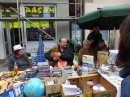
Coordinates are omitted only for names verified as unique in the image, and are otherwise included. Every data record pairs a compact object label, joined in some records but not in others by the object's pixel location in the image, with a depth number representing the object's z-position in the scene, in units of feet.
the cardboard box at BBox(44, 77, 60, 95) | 5.93
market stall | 5.70
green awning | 7.95
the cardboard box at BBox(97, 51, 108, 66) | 7.66
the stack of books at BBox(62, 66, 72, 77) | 7.04
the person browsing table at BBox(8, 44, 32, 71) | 9.34
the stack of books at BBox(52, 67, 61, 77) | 7.00
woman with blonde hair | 10.53
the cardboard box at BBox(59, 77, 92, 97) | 5.47
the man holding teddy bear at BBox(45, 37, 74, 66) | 9.50
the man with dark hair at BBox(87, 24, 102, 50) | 13.17
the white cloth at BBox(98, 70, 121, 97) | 5.59
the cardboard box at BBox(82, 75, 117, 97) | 5.61
